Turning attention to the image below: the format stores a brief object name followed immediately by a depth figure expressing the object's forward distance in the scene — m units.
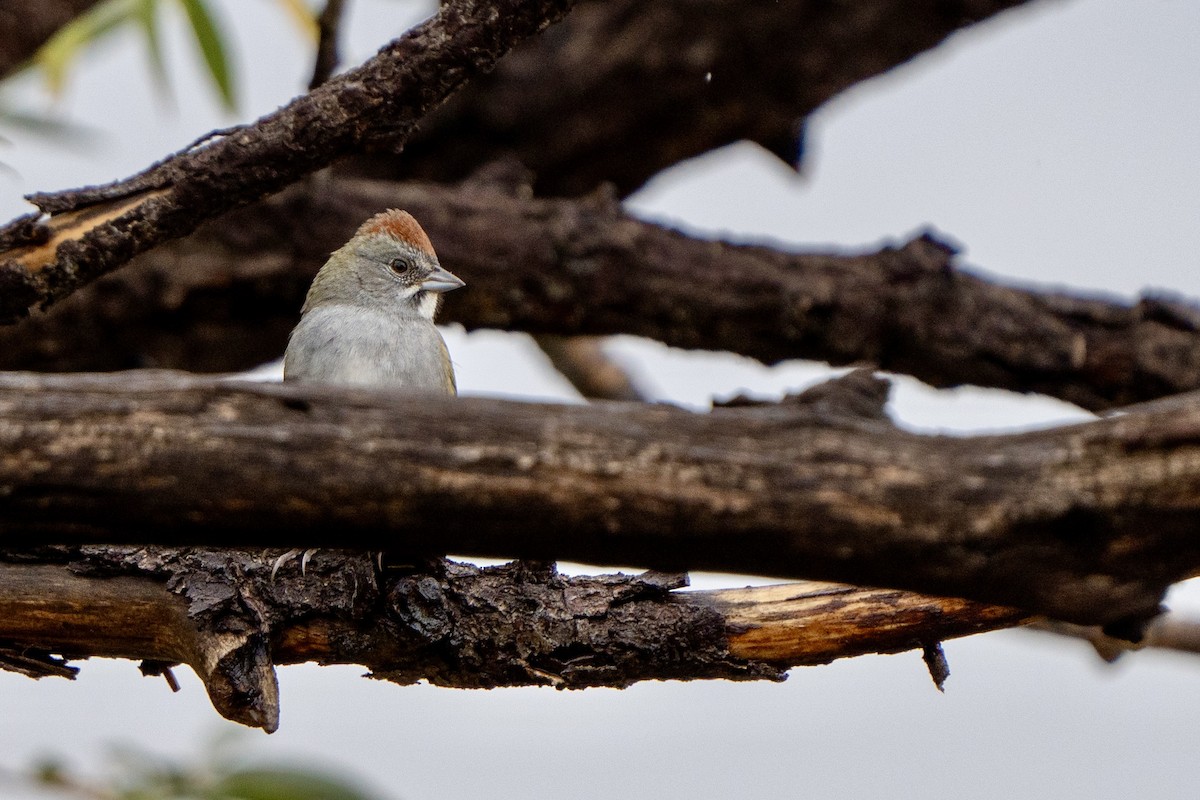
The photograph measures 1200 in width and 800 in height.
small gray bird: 7.66
